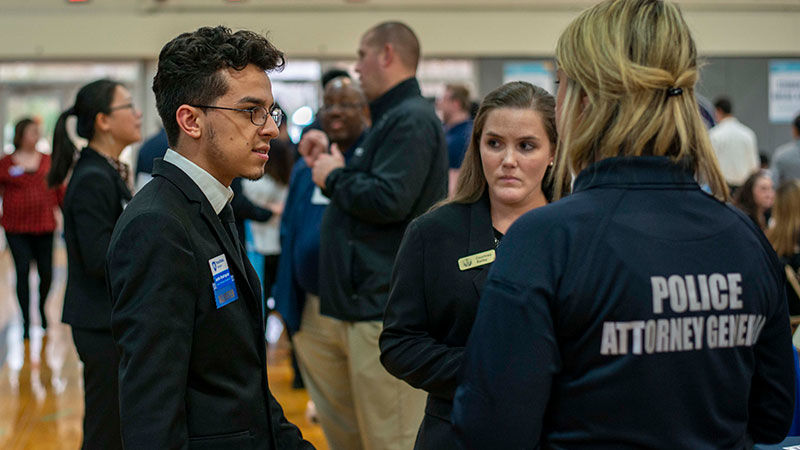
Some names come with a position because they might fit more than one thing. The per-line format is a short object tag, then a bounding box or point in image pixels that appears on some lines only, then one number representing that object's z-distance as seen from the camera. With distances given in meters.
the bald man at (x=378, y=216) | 3.07
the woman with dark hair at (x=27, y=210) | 6.93
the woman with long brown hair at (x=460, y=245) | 1.92
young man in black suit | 1.52
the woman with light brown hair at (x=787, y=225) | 4.47
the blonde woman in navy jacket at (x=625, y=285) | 1.20
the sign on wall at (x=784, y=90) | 10.95
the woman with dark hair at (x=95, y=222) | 2.80
